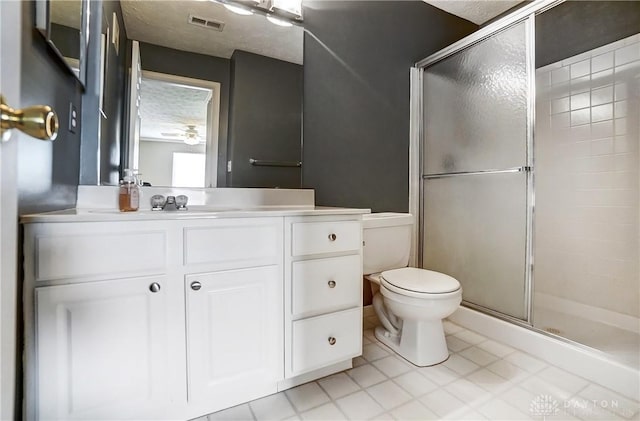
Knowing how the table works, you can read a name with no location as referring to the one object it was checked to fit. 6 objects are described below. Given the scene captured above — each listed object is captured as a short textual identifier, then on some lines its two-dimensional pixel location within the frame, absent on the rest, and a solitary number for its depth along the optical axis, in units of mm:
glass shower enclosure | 1767
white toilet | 1438
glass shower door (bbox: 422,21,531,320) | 1771
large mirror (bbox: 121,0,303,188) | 1427
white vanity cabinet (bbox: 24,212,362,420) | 857
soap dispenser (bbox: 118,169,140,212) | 1275
